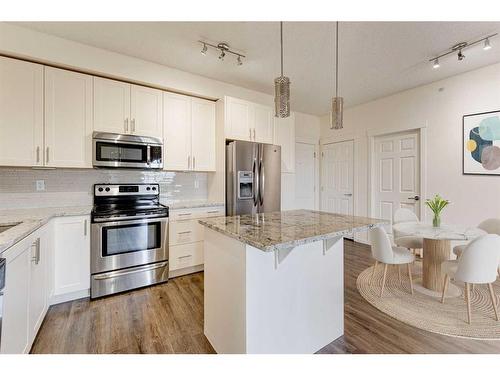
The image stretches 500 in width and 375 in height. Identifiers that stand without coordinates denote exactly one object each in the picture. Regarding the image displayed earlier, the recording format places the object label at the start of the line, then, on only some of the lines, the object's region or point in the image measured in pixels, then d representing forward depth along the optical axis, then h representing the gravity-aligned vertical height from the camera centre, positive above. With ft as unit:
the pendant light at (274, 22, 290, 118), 5.87 +2.16
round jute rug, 6.41 -3.70
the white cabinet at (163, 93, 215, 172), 10.41 +2.30
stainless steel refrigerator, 10.66 +0.34
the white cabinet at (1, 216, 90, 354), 4.64 -2.33
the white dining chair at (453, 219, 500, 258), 8.93 -1.53
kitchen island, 4.62 -2.06
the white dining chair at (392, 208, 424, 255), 9.92 -2.15
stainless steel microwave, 8.84 +1.28
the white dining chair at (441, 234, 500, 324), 6.50 -2.04
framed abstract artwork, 9.78 +1.76
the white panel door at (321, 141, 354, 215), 15.72 +0.57
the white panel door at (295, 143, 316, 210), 16.75 +0.68
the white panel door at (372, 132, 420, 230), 12.66 +0.66
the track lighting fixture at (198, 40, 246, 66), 8.38 +4.80
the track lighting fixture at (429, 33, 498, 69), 8.05 +4.81
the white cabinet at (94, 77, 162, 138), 8.98 +2.95
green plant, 8.54 -0.76
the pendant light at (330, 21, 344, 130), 6.71 +1.97
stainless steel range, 8.28 -2.07
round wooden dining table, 8.18 -2.31
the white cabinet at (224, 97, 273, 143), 11.01 +3.03
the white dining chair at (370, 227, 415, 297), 8.00 -2.23
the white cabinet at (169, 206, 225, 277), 9.91 -2.24
